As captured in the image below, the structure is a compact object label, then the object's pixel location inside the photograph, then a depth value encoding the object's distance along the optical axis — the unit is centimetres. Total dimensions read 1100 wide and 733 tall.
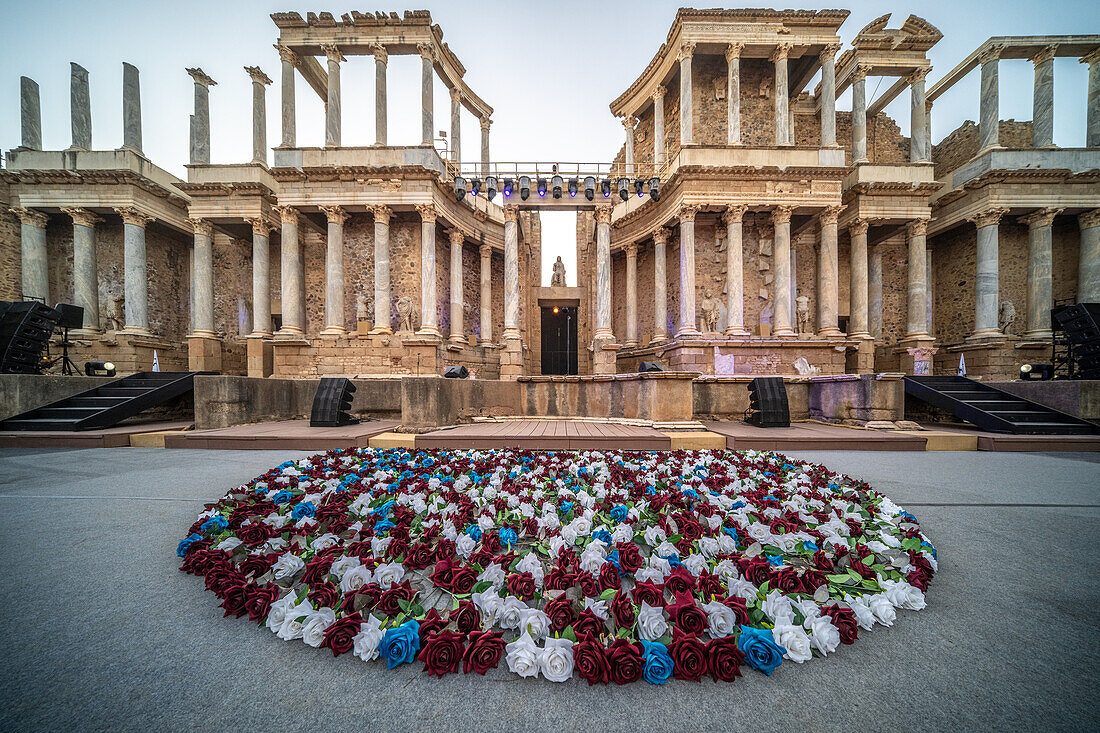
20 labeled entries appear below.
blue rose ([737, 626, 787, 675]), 125
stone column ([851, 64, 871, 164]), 1383
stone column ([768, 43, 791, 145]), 1249
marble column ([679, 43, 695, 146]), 1268
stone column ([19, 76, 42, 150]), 1423
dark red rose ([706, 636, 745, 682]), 122
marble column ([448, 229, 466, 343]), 1392
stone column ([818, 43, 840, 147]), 1280
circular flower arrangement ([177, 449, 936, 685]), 129
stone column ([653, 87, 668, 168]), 1480
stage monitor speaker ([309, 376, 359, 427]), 670
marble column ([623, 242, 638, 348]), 1538
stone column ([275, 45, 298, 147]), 1289
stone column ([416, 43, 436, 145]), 1274
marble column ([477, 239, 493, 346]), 1580
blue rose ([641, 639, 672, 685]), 120
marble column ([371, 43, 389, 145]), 1290
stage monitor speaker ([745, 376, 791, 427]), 660
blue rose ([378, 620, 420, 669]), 128
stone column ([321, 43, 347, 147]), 1285
